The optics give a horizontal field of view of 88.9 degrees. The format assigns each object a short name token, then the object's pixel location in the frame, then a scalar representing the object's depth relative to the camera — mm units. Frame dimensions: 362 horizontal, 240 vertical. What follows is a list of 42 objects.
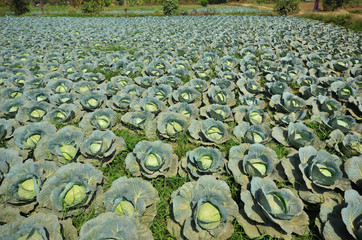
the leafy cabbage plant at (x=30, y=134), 2750
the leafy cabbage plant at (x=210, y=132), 2943
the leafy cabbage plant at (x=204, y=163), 2389
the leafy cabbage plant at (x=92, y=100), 3611
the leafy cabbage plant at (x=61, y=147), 2516
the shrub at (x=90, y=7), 27547
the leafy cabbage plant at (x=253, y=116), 3357
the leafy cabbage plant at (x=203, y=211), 1789
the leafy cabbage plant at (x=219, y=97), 3876
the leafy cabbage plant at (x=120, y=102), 3768
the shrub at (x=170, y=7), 24016
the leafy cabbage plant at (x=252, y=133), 2860
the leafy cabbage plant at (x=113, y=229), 1570
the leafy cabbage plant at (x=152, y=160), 2422
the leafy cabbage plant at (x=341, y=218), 1672
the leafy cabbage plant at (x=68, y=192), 1916
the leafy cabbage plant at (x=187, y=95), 3930
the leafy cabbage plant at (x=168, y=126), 3095
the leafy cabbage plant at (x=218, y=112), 3387
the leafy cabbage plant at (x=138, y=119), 3273
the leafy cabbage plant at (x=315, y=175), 2107
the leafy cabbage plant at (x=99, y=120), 3180
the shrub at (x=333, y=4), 27723
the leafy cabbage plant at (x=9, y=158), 2369
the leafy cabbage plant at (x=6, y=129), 2949
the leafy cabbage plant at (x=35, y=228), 1567
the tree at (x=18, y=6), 31109
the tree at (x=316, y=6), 28556
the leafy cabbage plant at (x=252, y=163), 2287
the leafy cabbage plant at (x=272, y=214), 1803
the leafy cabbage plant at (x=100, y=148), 2559
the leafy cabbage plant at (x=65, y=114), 3314
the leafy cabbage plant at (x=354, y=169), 2160
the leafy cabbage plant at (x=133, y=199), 1930
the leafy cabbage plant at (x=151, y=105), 3599
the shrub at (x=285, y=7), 22250
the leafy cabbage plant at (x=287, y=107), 3361
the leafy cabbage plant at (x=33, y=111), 3337
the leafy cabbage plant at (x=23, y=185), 1989
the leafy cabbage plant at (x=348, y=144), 2660
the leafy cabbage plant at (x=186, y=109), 3498
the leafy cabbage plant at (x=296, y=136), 2742
